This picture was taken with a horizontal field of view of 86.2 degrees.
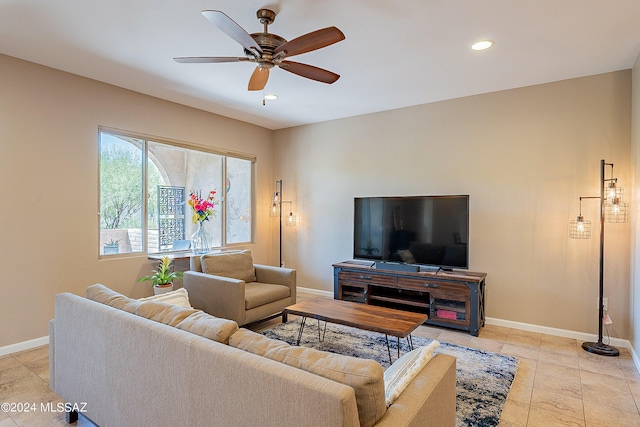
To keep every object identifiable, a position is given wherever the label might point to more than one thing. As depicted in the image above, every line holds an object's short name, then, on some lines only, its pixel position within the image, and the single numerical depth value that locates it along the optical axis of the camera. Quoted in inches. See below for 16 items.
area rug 90.7
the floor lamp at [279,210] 230.1
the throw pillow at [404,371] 50.5
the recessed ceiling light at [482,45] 113.0
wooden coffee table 105.3
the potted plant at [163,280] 147.3
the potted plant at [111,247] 155.9
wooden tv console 147.0
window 158.2
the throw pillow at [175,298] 89.4
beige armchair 136.6
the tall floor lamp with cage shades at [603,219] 128.6
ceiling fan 81.4
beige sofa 43.3
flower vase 181.8
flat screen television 156.4
